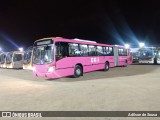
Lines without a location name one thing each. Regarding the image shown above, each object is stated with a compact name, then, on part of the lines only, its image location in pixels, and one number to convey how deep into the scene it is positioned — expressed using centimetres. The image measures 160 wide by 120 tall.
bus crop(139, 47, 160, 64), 1971
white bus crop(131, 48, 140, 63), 2299
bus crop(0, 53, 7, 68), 1859
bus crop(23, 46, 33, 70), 1465
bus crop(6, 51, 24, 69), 1720
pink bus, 825
